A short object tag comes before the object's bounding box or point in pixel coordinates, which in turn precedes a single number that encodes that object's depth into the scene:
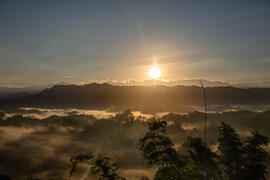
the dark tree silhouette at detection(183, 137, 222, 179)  22.83
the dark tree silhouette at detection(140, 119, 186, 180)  14.08
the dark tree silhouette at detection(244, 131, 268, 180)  24.09
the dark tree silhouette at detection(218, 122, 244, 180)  24.64
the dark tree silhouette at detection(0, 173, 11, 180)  31.13
